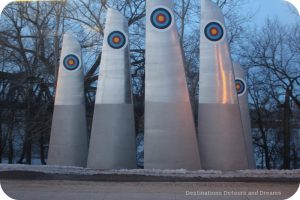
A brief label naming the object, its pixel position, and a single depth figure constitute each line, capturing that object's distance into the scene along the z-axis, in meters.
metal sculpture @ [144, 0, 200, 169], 6.05
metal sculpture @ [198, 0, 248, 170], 6.14
